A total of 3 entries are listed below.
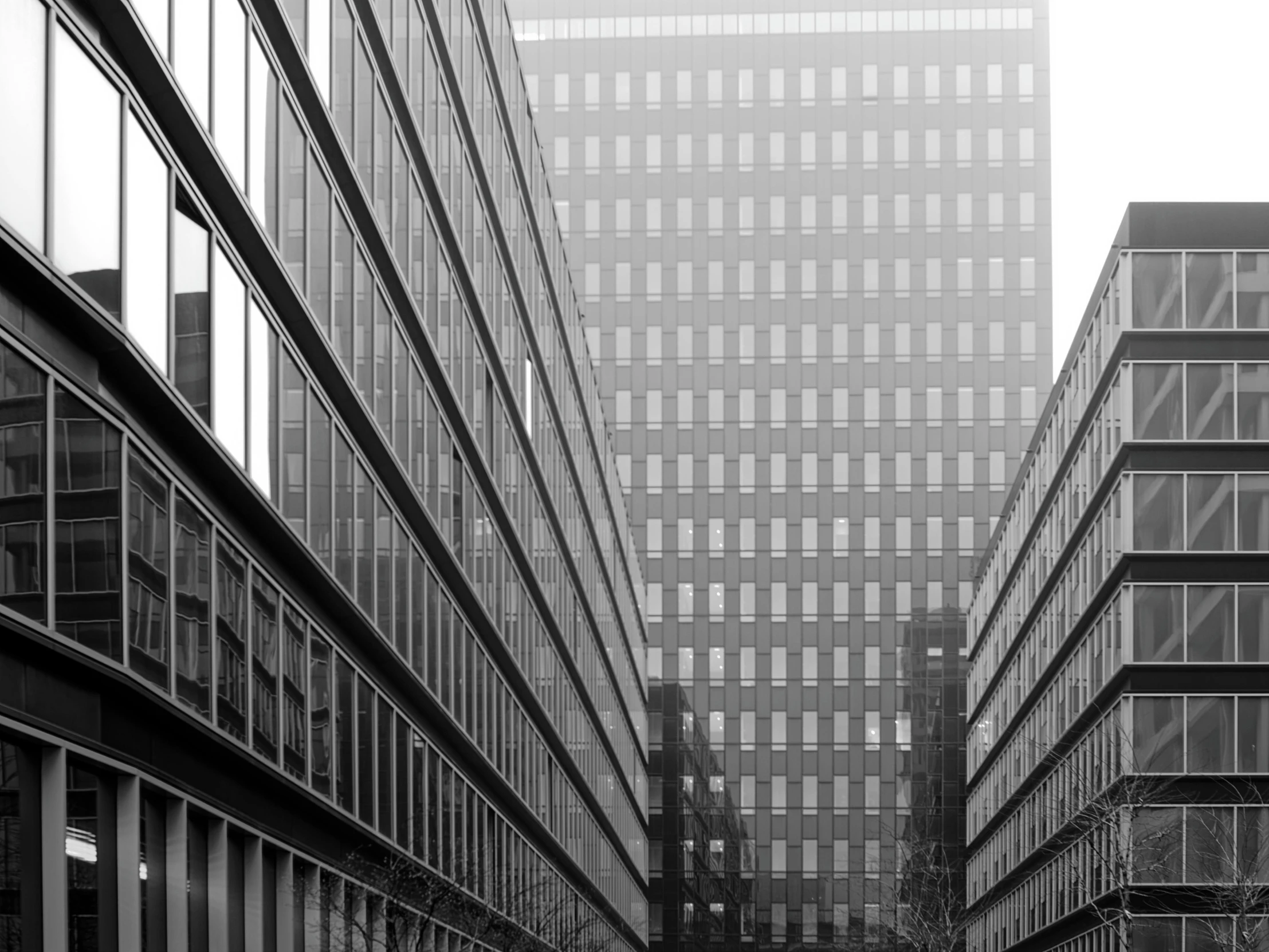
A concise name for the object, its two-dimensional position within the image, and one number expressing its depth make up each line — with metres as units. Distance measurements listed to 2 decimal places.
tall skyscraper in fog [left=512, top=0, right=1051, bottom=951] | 132.62
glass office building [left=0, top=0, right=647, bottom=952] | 19.59
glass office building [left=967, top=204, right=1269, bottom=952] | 57.19
